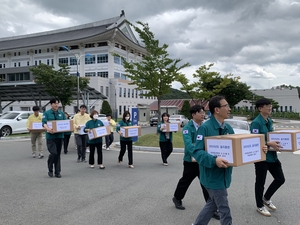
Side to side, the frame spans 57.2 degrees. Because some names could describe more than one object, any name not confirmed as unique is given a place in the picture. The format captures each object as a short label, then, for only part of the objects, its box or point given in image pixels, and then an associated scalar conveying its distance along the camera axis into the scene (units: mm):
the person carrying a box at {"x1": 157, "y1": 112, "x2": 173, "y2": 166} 8273
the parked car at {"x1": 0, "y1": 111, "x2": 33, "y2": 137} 17297
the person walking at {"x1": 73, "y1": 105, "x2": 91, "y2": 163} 9303
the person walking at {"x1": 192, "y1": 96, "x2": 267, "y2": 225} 3000
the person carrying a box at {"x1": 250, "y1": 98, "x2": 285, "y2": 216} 4262
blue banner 15914
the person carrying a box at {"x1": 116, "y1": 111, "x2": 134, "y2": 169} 8258
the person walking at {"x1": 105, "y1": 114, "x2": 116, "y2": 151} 12219
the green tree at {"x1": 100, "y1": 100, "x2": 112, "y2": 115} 45688
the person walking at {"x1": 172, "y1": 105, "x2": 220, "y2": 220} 4434
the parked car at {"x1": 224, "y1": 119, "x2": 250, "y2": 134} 12569
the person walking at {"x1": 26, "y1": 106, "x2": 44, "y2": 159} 9795
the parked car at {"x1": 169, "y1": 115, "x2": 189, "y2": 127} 30969
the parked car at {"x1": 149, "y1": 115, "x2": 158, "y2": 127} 34875
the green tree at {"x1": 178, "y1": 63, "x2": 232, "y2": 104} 29125
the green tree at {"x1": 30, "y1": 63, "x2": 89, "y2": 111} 28641
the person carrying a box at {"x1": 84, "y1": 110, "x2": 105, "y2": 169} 7926
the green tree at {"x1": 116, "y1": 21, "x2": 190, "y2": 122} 16469
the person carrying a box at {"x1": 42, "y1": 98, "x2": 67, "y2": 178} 6691
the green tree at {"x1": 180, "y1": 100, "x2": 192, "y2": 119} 45775
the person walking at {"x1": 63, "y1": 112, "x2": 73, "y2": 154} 10977
